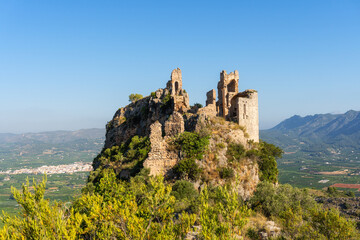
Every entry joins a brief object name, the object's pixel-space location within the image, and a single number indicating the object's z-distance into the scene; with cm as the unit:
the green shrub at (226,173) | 2412
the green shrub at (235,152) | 2569
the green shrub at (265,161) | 2695
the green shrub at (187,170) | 2372
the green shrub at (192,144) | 2502
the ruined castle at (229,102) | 2997
